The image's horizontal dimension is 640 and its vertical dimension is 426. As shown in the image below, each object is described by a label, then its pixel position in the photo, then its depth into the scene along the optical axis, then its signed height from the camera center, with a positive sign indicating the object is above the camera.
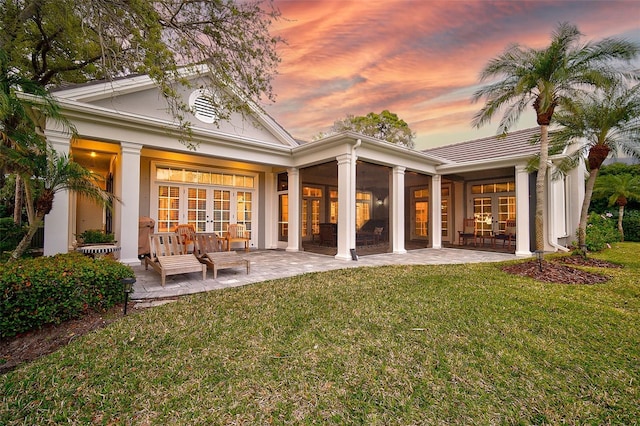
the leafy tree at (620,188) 14.07 +1.57
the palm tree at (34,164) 3.87 +0.81
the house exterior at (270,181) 6.73 +1.37
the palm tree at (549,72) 6.29 +3.50
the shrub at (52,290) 3.11 -0.86
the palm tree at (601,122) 7.09 +2.58
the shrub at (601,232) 10.12 -0.54
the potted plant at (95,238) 6.84 -0.48
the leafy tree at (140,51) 4.13 +2.94
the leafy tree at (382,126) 23.14 +7.73
